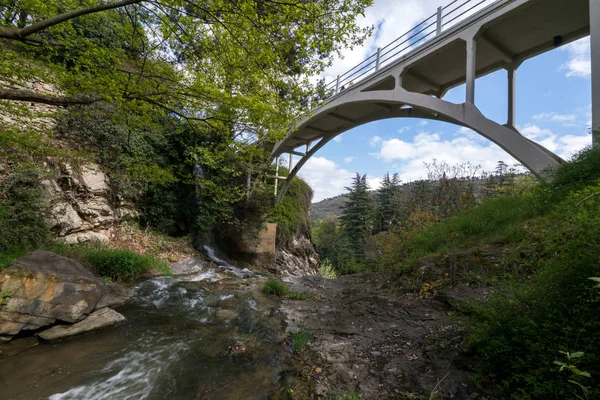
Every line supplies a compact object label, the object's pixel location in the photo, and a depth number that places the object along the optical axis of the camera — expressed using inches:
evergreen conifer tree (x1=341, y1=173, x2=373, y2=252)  936.9
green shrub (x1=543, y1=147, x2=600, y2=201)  151.9
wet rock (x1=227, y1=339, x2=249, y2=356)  131.2
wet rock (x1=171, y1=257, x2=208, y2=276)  324.2
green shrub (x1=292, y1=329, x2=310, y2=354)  132.0
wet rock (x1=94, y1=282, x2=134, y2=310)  168.9
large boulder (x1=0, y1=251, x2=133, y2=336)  131.6
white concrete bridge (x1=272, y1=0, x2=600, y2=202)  228.5
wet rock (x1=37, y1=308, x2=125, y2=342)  132.3
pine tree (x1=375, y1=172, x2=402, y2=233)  927.0
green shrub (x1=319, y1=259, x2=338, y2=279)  629.3
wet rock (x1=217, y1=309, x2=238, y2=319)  182.9
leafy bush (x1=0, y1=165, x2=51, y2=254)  201.5
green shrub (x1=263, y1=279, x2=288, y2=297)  244.2
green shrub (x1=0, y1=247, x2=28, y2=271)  168.9
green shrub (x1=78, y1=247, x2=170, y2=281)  233.6
